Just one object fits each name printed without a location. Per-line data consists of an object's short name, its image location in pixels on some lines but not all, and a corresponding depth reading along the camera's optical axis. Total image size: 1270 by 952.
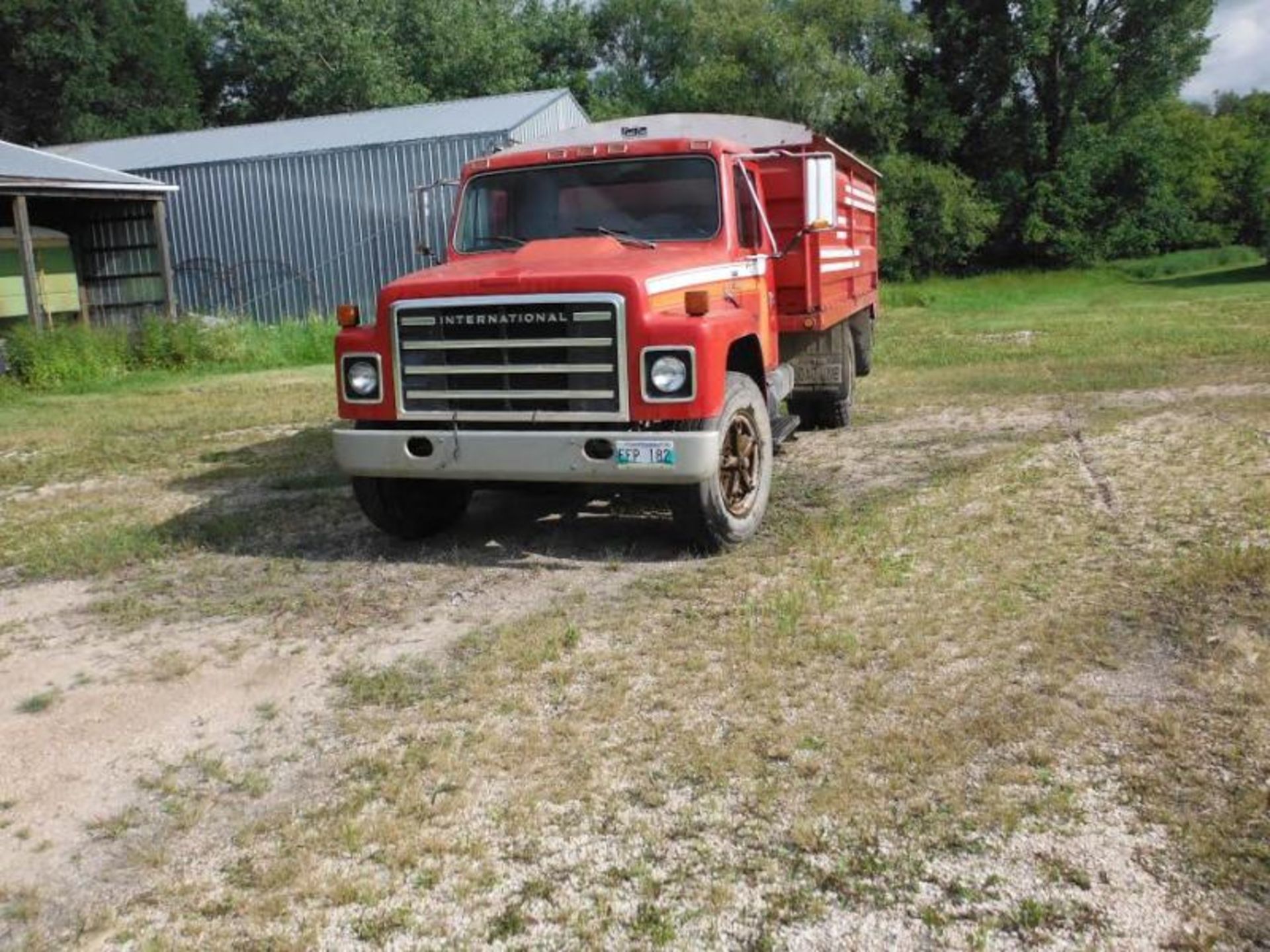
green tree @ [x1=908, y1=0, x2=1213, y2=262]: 38.72
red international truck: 5.99
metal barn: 23.44
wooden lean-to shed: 18.61
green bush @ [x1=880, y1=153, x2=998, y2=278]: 36.66
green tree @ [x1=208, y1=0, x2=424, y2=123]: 42.12
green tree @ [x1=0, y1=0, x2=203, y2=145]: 43.59
